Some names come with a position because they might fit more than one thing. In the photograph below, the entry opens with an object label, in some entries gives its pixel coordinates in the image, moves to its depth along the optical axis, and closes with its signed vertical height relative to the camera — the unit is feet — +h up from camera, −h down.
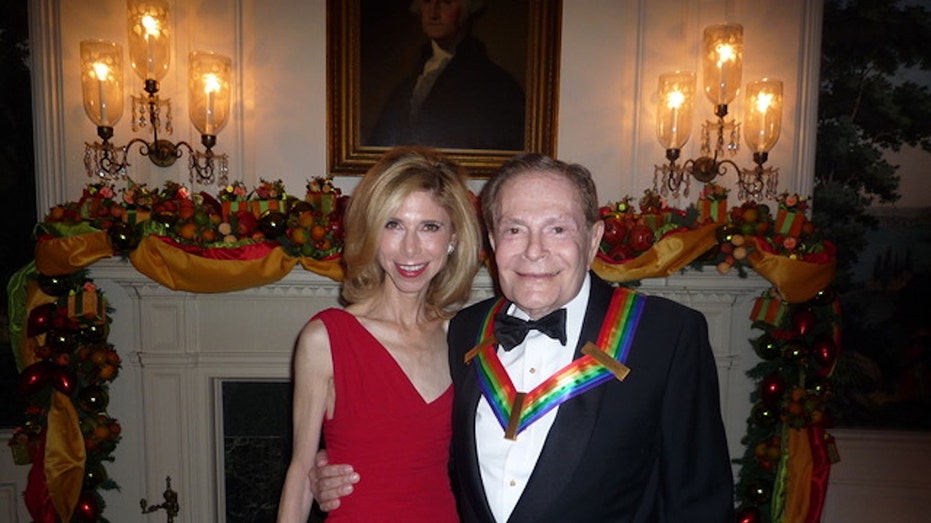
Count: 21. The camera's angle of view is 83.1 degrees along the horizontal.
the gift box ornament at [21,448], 10.19 -4.92
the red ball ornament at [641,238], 9.73 -0.64
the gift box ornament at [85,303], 9.95 -2.06
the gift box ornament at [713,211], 10.10 -0.13
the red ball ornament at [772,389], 10.39 -3.63
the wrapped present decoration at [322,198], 9.85 +0.00
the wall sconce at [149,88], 9.62 +2.02
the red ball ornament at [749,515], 10.78 -6.35
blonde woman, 5.60 -1.96
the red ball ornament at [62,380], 9.78 -3.43
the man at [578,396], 4.17 -1.61
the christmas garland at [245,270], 9.60 -1.31
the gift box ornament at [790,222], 9.86 -0.32
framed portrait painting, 11.10 +2.60
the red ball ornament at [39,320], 9.73 -2.32
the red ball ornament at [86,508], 10.27 -6.09
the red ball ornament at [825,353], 10.31 -2.88
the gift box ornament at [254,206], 9.84 -0.17
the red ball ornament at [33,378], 9.65 -3.36
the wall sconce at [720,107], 10.27 +1.91
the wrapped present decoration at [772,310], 10.52 -2.11
